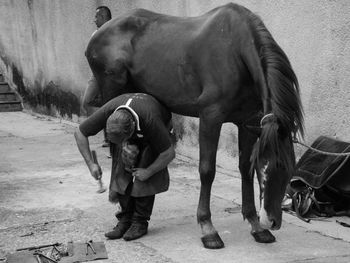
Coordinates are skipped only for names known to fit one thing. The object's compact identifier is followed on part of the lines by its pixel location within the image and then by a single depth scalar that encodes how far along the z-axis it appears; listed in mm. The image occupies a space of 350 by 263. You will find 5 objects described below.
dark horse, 3674
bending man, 4220
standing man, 5316
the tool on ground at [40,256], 3967
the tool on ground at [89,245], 4180
